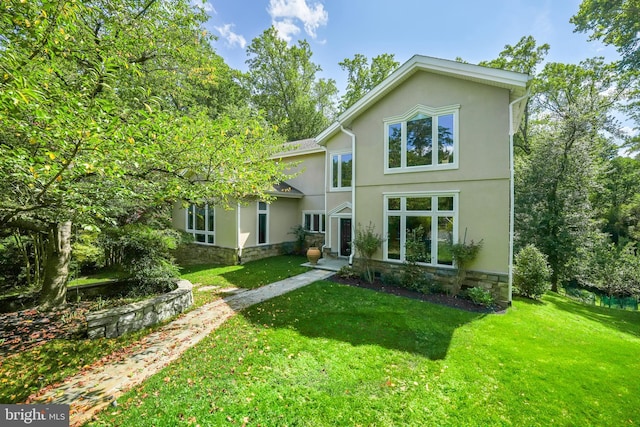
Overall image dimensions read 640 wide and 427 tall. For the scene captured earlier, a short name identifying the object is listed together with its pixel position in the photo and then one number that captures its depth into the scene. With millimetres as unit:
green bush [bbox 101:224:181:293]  6637
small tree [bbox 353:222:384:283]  9398
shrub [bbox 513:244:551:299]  8703
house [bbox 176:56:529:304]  7594
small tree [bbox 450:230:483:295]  7781
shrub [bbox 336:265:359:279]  9828
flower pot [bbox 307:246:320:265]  11961
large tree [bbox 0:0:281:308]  2840
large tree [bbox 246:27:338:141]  26281
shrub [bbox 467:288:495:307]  7316
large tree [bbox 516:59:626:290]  11430
